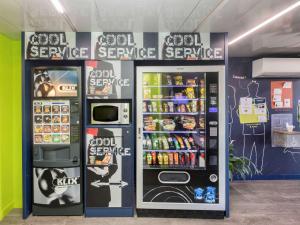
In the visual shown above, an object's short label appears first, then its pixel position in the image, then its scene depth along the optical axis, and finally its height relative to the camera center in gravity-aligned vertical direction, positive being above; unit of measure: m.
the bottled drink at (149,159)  3.69 -0.67
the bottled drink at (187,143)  3.71 -0.45
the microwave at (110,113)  3.55 -0.05
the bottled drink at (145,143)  3.72 -0.45
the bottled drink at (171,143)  3.74 -0.47
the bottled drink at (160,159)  3.71 -0.67
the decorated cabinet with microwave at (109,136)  3.53 -0.34
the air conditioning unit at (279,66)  4.93 +0.76
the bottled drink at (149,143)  3.73 -0.46
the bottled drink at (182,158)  3.73 -0.66
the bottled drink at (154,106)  3.72 +0.04
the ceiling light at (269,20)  2.66 +0.98
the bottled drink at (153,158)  3.71 -0.65
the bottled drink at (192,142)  3.72 -0.44
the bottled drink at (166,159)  3.71 -0.67
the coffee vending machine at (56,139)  3.55 -0.39
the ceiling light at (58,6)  2.50 +0.96
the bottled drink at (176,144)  3.71 -0.47
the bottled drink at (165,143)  3.73 -0.46
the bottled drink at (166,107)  3.72 +0.03
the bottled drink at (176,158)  3.71 -0.65
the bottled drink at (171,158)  3.71 -0.66
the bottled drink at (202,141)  3.63 -0.42
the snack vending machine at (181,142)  3.54 -0.43
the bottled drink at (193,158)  3.71 -0.65
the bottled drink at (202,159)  3.64 -0.66
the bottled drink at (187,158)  3.72 -0.66
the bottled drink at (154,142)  3.74 -0.45
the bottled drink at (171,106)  3.71 +0.04
